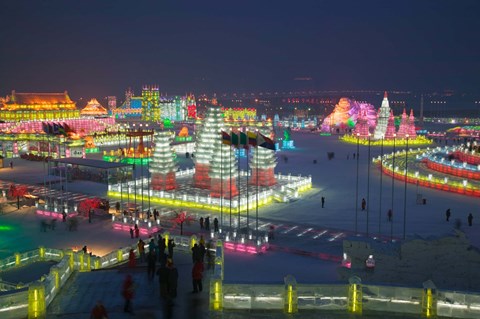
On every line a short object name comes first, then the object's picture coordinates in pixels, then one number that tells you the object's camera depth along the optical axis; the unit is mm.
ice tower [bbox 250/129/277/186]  41938
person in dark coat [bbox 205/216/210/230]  30234
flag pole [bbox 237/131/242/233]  30875
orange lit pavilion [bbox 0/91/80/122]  93062
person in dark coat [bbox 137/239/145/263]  20188
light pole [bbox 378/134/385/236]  29558
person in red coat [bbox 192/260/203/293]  14930
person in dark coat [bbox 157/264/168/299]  14281
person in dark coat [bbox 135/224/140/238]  28141
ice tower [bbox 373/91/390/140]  95188
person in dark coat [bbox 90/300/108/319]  11641
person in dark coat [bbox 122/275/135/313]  13281
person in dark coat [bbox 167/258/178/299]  14297
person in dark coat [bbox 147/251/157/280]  16703
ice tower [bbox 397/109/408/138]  90938
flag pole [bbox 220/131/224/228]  35884
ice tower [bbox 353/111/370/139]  94938
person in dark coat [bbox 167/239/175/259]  18875
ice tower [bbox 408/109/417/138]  91688
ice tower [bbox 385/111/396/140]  90819
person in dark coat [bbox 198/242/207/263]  17102
